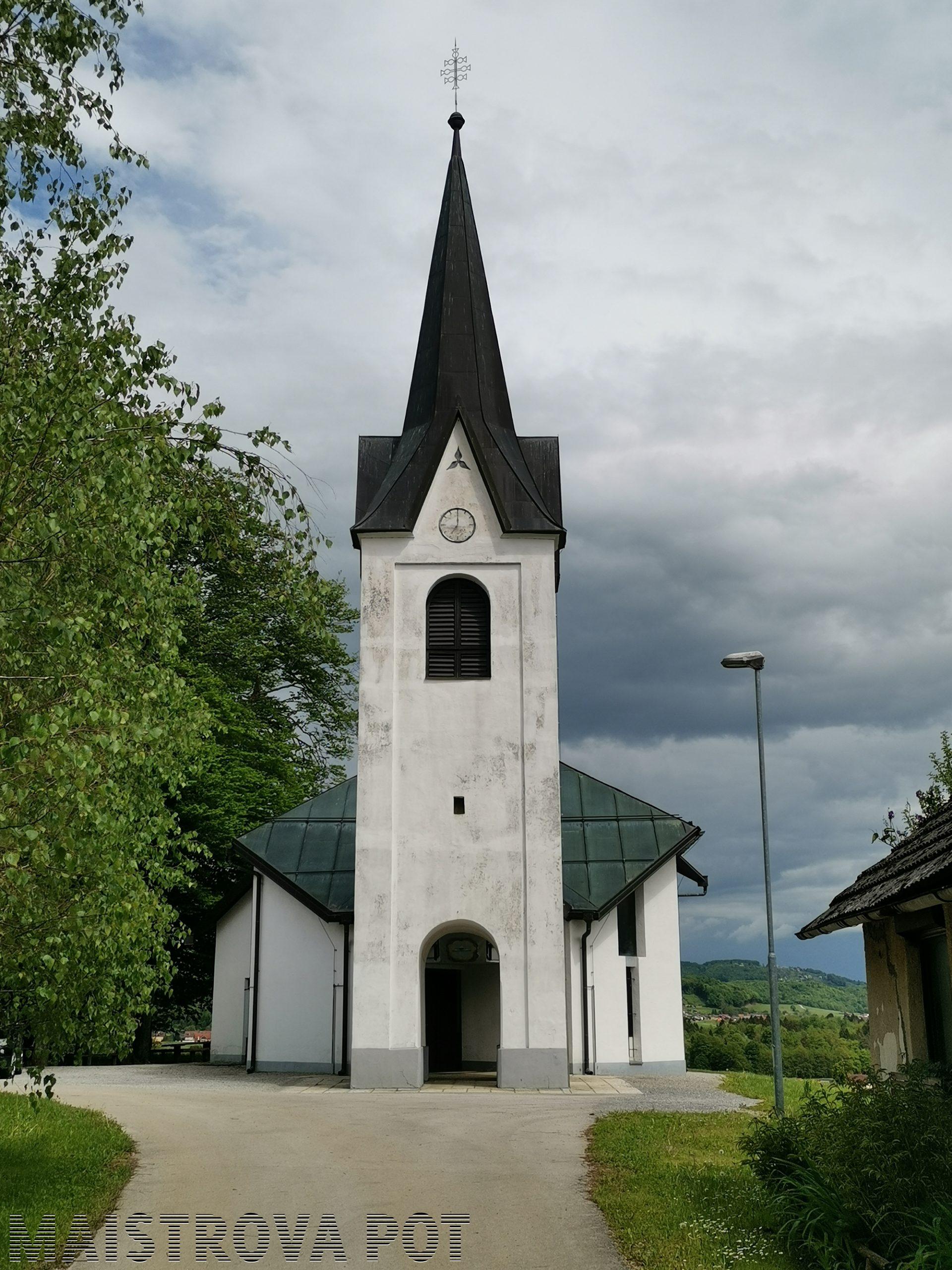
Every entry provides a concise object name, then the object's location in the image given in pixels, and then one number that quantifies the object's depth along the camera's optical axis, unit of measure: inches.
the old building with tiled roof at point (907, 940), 366.3
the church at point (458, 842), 901.2
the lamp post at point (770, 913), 650.2
